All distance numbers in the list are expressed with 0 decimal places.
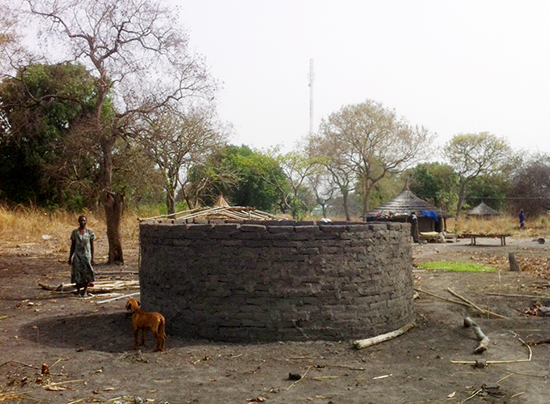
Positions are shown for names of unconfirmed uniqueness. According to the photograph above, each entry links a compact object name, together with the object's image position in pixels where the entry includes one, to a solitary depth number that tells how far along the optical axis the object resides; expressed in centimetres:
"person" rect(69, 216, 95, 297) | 1102
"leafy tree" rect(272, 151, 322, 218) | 3912
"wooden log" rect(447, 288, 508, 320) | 984
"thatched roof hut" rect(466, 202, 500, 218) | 4409
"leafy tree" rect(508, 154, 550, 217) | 4494
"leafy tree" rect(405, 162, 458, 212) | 4934
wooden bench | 2574
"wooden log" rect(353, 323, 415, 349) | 755
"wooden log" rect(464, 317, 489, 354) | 744
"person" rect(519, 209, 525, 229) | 3650
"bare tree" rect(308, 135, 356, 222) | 4403
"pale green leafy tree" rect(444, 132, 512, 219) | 4788
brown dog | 741
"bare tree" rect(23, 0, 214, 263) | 1684
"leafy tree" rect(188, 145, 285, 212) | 3888
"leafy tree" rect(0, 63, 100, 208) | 2578
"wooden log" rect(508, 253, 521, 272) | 1600
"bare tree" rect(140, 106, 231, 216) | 2294
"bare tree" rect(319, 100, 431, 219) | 4319
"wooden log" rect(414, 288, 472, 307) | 1031
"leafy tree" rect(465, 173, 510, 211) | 4831
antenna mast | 5512
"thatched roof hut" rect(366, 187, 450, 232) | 3047
